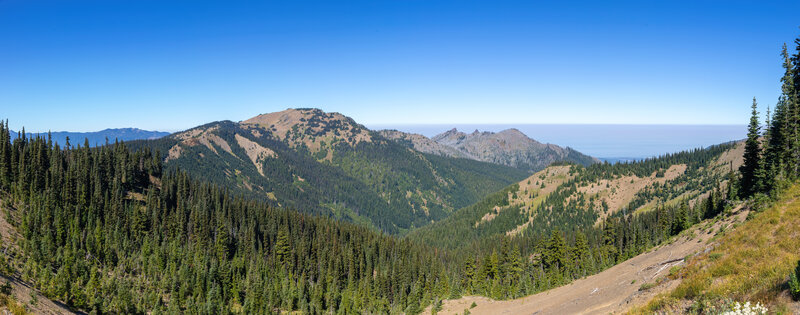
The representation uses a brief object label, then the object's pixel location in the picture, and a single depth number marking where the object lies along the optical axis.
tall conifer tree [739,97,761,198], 66.94
